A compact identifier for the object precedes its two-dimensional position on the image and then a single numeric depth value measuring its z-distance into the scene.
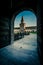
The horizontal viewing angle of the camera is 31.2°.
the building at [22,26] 27.91
